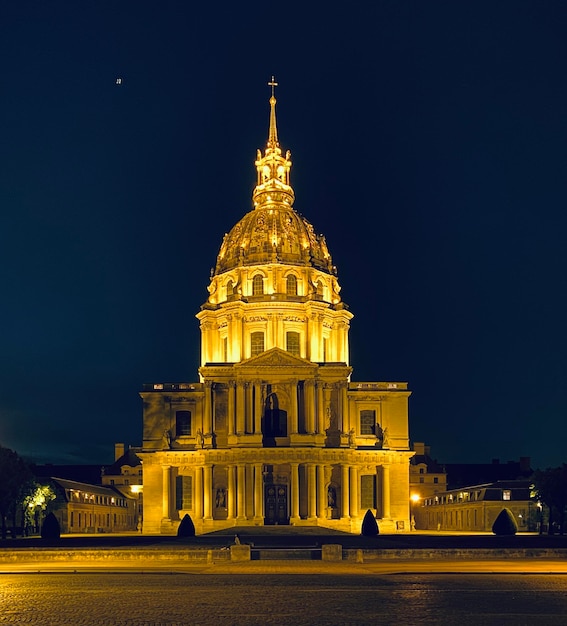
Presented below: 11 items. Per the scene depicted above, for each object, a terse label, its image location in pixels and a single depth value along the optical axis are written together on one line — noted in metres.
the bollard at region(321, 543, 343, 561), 42.53
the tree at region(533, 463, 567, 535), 84.38
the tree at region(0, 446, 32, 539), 74.44
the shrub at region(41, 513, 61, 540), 64.38
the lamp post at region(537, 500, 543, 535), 90.85
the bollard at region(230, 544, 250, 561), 41.72
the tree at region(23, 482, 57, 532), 84.19
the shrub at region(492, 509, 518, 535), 68.25
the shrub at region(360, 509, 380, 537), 72.75
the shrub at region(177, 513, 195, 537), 72.50
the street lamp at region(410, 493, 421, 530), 125.66
